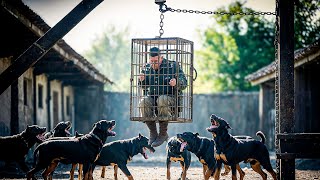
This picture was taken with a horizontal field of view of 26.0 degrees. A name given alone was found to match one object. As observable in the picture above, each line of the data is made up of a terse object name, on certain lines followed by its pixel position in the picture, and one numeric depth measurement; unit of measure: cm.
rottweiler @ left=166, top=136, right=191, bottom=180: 1568
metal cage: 1417
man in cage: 1430
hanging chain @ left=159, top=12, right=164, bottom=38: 1357
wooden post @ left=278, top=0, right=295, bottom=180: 1198
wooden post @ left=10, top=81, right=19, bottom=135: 1952
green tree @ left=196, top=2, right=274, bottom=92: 5341
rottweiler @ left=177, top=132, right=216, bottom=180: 1461
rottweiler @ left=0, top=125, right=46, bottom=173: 1546
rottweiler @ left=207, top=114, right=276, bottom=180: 1341
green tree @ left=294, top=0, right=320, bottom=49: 5350
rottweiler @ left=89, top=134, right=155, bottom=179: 1489
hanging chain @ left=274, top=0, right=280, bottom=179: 1227
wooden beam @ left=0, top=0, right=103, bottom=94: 1181
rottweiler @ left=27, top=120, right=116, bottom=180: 1338
